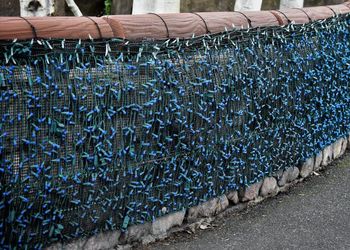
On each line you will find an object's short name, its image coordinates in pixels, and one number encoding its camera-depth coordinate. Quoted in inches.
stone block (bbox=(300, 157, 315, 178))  245.9
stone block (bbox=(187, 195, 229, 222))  183.7
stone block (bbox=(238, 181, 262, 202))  206.7
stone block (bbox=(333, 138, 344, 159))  279.4
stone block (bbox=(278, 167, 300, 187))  230.7
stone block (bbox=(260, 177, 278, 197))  218.1
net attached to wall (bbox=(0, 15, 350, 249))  129.9
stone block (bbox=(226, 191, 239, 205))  199.8
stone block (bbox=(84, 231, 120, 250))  150.9
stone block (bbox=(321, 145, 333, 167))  265.8
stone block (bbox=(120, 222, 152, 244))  161.3
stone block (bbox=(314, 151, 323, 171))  257.3
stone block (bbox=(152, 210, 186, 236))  170.9
